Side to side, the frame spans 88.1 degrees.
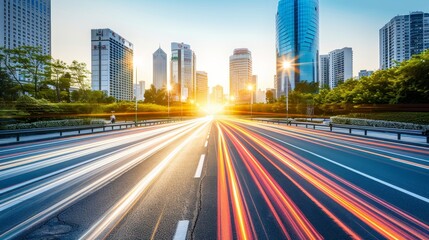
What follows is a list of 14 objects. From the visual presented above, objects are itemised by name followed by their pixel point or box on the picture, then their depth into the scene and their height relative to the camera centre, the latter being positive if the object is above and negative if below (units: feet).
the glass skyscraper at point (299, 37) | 390.62 +143.63
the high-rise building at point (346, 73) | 641.40 +125.90
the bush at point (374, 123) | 69.90 -2.51
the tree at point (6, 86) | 155.93 +21.74
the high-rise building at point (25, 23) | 505.66 +234.22
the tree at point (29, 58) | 120.06 +31.97
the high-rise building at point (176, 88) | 467.68 +61.57
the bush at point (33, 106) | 82.07 +4.07
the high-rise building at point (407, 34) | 490.08 +187.13
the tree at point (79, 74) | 145.17 +28.53
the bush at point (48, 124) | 74.20 -2.79
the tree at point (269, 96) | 356.05 +36.88
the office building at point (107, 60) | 529.04 +141.96
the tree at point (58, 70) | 133.60 +29.17
